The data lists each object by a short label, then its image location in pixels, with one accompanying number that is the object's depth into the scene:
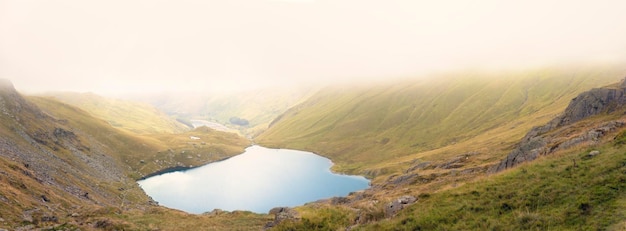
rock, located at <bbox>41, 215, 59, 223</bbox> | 42.01
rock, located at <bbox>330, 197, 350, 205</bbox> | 68.93
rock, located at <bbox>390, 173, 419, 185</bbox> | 77.20
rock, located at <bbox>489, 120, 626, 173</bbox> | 35.19
